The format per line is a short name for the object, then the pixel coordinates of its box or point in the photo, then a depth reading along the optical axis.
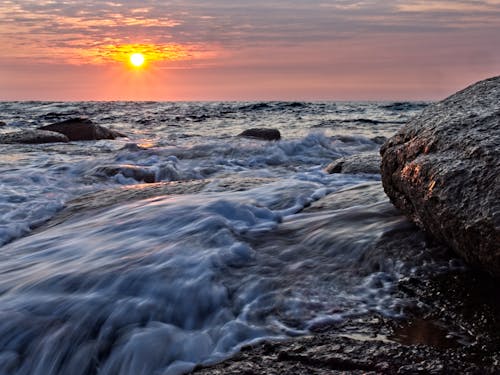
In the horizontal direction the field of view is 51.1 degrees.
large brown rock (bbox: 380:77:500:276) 2.70
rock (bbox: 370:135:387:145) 15.02
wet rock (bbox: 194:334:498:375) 2.07
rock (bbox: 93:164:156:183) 8.38
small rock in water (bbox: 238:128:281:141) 15.44
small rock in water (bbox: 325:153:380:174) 6.82
